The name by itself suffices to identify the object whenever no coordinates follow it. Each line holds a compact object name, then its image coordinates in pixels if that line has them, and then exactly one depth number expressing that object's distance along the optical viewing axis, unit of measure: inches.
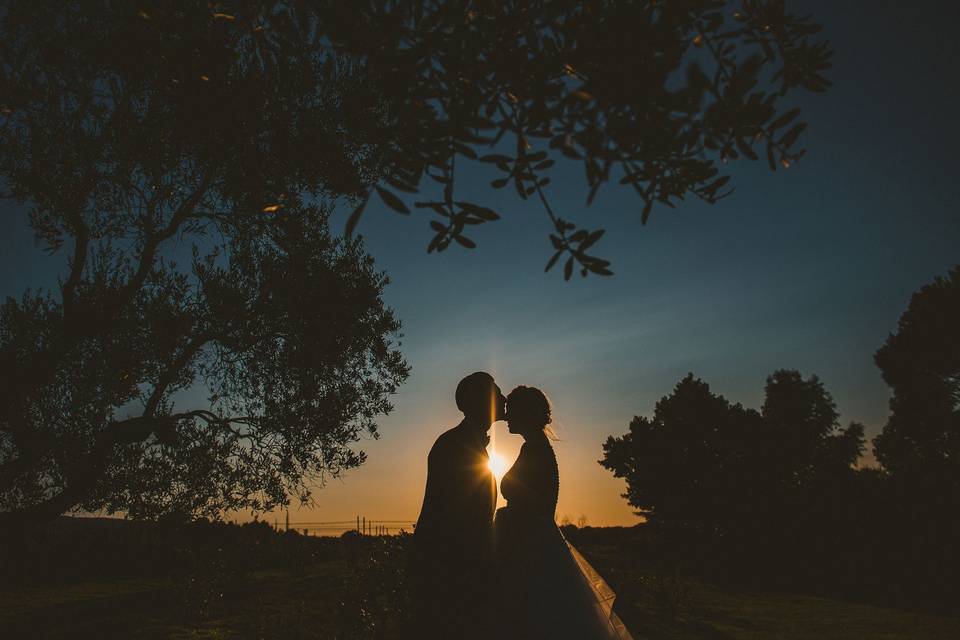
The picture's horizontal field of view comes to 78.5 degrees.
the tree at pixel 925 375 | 1410.2
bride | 184.7
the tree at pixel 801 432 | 1357.0
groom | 152.3
